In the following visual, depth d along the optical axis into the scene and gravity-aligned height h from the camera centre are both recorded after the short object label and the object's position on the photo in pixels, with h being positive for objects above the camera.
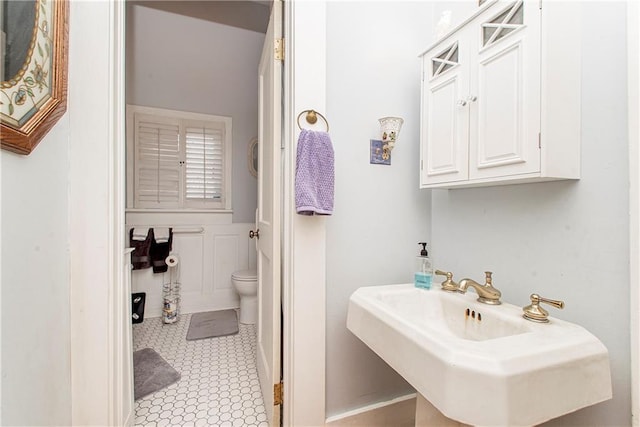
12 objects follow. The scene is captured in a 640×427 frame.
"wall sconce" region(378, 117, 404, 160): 1.29 +0.38
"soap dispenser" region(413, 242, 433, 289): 1.24 -0.26
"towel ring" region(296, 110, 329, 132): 1.20 +0.40
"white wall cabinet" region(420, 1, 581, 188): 0.86 +0.39
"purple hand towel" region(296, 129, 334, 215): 1.13 +0.16
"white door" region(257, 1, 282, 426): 1.32 -0.06
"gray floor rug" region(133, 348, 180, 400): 1.63 -1.00
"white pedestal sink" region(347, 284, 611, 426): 0.63 -0.37
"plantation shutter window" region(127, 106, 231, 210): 2.69 +0.51
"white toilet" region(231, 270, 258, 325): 2.56 -0.75
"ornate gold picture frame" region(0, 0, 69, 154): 0.68 +0.35
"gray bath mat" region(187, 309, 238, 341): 2.36 -1.00
